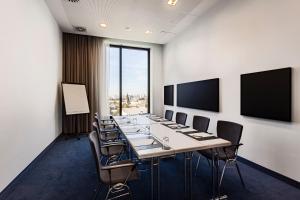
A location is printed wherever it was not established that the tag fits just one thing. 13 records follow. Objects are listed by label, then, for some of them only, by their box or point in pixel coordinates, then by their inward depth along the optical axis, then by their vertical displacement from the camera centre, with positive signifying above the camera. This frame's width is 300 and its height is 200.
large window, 5.81 +0.62
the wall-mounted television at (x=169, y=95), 5.56 +0.08
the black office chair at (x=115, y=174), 1.57 -0.84
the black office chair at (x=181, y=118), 3.48 -0.45
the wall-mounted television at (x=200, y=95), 3.66 +0.06
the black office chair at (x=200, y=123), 2.79 -0.47
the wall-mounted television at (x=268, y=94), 2.28 +0.05
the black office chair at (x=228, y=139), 2.16 -0.61
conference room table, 1.67 -0.53
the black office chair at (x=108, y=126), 3.84 -0.72
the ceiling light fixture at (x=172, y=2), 3.28 +1.95
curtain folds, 5.11 +0.93
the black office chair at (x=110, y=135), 3.27 -0.82
